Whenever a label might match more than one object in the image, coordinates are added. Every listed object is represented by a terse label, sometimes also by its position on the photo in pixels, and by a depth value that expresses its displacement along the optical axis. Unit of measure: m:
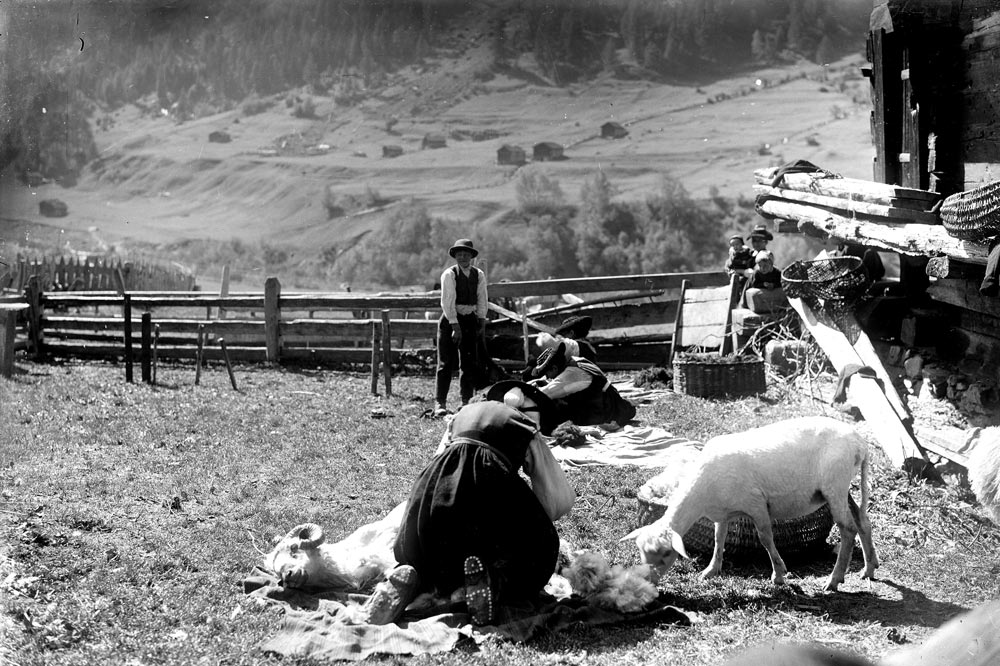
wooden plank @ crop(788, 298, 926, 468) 8.12
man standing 11.63
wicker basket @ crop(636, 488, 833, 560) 6.12
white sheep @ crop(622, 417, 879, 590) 5.69
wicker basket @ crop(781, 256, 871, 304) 11.02
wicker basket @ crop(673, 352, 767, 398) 11.61
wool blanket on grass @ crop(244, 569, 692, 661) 4.78
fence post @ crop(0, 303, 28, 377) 14.27
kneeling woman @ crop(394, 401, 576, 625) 5.23
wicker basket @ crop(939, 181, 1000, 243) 7.00
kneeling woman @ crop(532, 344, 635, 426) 9.73
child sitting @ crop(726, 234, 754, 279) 14.48
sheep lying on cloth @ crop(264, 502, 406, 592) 5.52
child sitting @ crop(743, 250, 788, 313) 13.10
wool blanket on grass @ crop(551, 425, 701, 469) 8.65
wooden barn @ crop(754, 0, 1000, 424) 9.27
